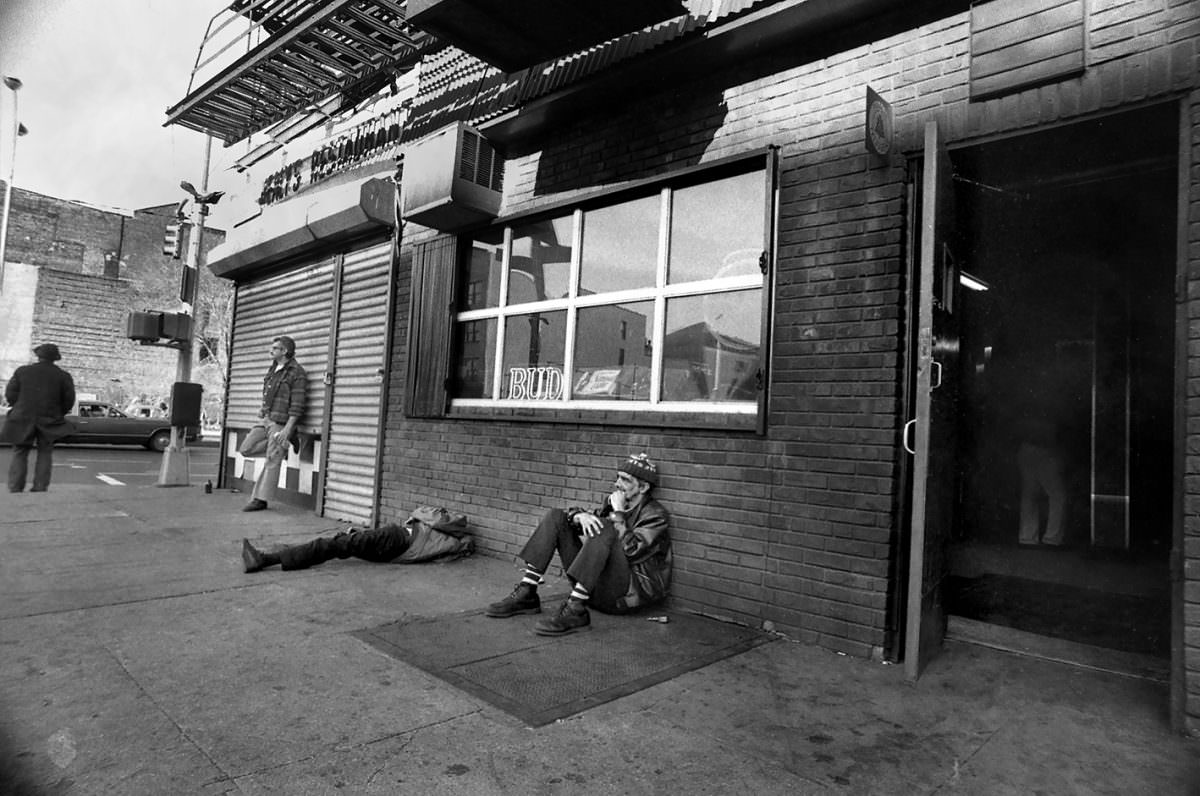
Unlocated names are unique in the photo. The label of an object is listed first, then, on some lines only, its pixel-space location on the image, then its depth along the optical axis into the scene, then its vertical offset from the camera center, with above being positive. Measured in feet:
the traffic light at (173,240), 39.88 +9.83
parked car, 58.80 -2.37
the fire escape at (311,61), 26.96 +15.69
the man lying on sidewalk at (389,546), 16.98 -3.44
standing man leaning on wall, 27.58 +0.15
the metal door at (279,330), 28.48 +3.84
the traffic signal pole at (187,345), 35.53 +3.49
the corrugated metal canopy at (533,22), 15.11 +9.61
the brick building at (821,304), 11.44 +3.48
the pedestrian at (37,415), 28.91 -0.77
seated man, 13.07 -2.53
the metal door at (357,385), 24.75 +1.20
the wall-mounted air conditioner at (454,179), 19.61 +7.29
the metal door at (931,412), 10.75 +0.65
